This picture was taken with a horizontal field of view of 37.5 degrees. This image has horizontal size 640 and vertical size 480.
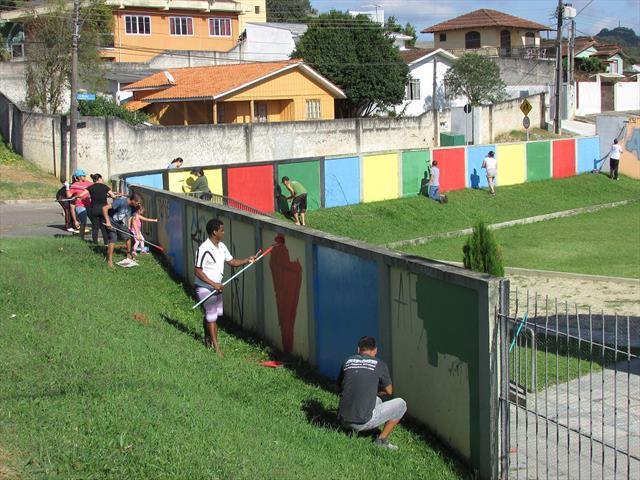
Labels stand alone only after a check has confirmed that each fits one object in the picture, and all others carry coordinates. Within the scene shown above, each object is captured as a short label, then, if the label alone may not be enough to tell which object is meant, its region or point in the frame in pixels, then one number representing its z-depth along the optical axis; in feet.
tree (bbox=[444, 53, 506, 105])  188.55
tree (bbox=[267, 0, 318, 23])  358.64
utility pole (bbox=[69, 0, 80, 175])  103.55
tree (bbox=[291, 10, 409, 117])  172.65
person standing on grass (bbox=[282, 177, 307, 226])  81.92
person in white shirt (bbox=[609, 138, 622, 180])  120.98
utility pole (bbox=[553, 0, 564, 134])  159.74
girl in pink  54.99
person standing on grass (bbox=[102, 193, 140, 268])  52.80
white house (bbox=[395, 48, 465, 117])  192.24
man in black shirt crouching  26.05
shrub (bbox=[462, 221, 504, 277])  51.98
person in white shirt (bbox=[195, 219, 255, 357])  35.81
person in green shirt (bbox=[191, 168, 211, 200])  74.69
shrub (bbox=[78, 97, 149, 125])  125.59
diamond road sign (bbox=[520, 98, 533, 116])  136.85
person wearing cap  62.86
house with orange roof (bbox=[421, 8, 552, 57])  259.39
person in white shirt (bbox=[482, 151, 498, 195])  104.22
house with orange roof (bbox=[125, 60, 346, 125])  146.00
